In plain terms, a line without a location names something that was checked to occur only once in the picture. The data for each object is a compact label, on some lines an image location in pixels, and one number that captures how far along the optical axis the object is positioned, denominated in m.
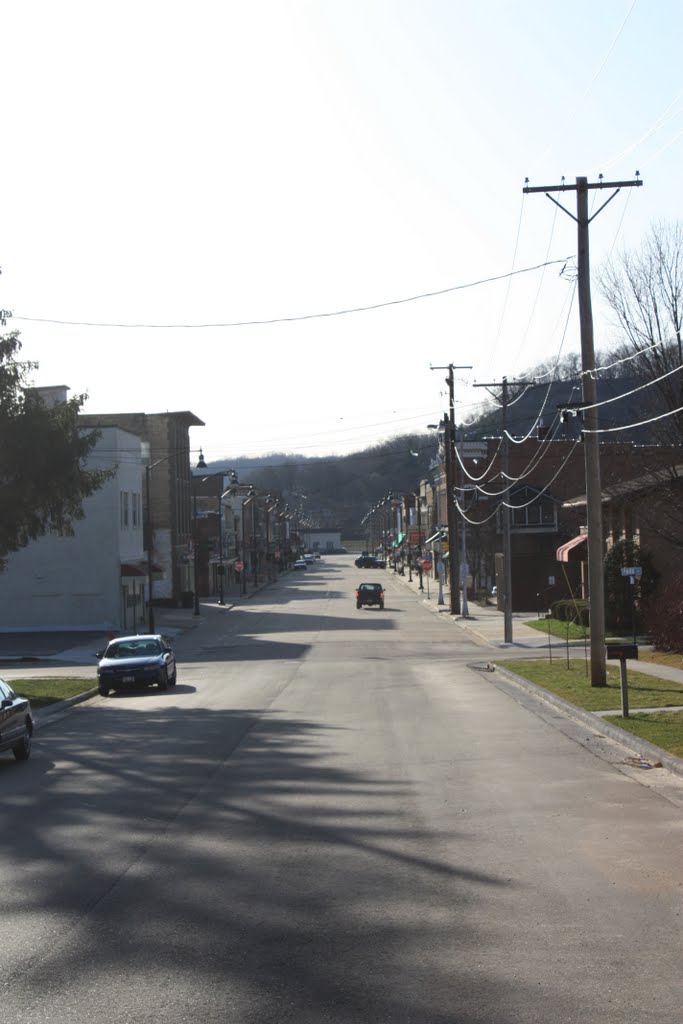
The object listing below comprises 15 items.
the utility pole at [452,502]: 59.72
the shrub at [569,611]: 51.22
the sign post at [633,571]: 35.12
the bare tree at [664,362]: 32.66
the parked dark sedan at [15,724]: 16.83
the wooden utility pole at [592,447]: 24.92
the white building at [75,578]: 58.06
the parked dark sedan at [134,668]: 31.30
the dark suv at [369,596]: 74.38
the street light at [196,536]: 59.34
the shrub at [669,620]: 36.12
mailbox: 19.70
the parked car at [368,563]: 148.38
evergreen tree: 28.44
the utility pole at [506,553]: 44.16
